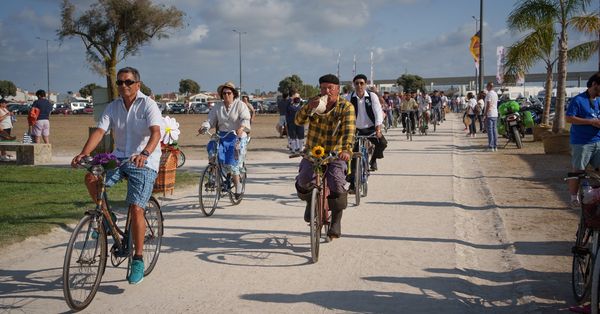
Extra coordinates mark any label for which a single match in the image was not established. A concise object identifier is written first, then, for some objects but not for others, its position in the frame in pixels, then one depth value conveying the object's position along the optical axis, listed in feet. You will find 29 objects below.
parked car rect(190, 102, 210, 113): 264.72
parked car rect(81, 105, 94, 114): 271.49
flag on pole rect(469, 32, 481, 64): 115.55
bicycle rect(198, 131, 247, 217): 28.91
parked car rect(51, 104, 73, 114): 268.41
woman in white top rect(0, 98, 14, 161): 62.59
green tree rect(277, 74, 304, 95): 359.66
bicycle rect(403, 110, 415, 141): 78.74
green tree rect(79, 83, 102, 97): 460.26
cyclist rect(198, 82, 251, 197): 30.19
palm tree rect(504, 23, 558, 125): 69.05
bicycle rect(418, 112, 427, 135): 91.50
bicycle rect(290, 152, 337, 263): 20.40
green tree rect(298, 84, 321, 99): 337.31
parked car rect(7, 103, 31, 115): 237.72
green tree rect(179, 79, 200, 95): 489.26
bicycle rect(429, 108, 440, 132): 98.48
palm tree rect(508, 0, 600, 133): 63.31
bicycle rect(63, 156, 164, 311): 15.78
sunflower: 21.09
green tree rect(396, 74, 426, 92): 364.36
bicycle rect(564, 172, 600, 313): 15.19
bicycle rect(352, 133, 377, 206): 31.07
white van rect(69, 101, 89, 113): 271.69
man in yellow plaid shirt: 21.84
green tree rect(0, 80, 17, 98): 421.18
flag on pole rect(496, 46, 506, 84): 110.05
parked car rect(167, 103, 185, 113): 266.16
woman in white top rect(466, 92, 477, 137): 84.53
